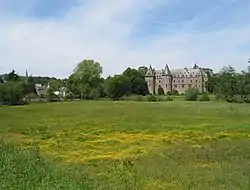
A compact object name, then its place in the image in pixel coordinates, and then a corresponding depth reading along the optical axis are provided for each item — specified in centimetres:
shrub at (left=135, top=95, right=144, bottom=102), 6432
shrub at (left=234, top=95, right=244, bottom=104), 5642
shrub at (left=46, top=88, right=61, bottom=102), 7033
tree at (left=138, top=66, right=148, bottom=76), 9932
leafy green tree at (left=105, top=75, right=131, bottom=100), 7012
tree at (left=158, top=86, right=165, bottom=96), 9542
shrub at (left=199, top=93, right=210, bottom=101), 6187
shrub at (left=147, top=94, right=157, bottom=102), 6357
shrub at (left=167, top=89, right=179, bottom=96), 8974
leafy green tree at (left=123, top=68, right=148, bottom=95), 8248
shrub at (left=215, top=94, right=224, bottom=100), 5978
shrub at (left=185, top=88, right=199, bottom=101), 6408
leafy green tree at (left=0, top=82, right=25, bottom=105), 5473
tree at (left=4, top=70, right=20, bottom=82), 7074
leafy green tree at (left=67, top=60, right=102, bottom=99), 7288
